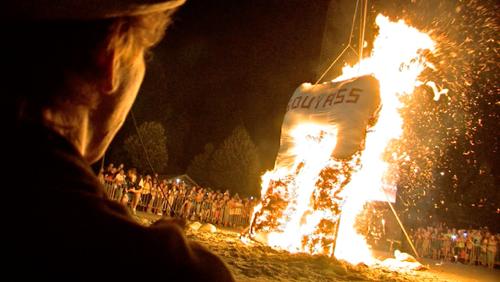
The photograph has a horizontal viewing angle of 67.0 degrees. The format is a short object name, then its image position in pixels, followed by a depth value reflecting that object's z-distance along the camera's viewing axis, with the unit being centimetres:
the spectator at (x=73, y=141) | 61
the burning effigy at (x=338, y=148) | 880
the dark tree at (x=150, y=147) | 2989
